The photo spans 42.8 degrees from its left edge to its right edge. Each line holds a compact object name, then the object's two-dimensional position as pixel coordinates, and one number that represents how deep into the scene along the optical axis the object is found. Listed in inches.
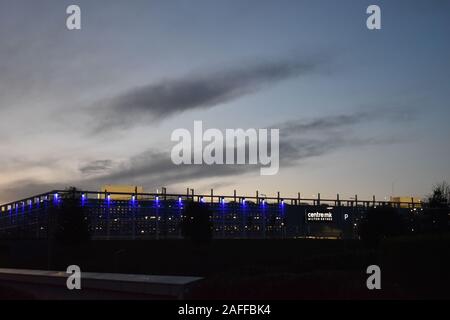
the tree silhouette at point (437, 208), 2155.5
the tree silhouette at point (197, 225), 2034.9
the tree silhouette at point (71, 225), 1806.1
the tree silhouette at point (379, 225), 1838.1
